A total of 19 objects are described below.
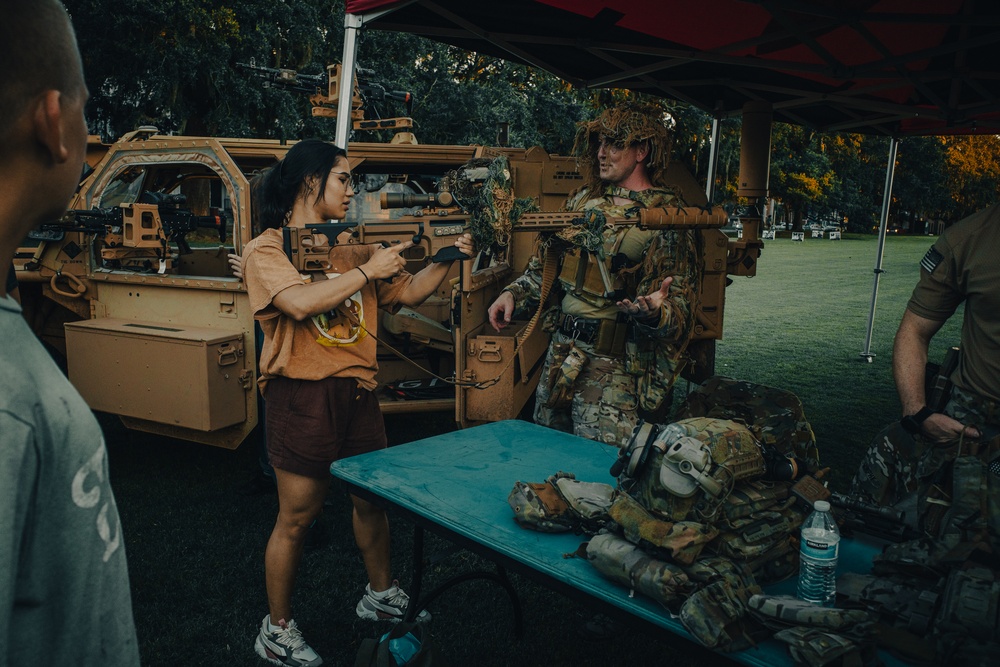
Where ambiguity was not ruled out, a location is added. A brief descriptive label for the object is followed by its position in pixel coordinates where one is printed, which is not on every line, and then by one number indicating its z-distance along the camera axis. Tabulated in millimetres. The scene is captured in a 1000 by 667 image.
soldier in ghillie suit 3209
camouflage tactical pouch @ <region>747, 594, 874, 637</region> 1582
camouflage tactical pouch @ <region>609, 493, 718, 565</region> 1775
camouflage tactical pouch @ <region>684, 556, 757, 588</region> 1739
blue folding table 1892
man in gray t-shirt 747
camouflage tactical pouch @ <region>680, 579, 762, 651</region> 1602
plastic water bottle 1773
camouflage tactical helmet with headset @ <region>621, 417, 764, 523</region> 1860
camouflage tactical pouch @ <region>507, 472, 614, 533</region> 2156
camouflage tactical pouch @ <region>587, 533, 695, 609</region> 1729
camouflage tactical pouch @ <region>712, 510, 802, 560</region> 1863
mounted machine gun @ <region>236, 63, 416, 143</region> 5167
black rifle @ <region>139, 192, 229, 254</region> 4680
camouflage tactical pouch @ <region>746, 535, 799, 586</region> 1910
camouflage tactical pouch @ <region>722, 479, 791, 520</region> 1897
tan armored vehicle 4242
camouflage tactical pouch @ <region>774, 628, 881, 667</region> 1502
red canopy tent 4203
